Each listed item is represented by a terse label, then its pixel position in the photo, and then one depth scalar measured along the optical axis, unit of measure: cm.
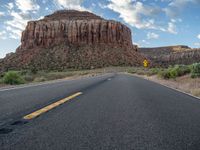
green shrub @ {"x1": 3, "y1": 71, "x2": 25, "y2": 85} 1320
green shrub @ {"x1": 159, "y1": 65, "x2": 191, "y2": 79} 1473
